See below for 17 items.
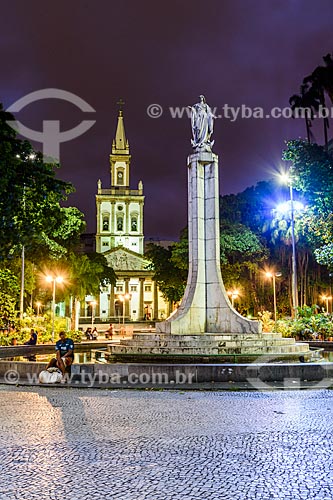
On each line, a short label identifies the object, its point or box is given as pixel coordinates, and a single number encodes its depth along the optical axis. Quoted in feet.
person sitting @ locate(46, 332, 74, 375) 43.82
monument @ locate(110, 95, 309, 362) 50.39
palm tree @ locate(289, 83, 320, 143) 96.99
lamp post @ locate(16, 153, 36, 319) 97.76
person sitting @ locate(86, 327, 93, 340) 112.48
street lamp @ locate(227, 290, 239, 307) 134.76
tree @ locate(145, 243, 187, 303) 141.18
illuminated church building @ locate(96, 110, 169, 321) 314.76
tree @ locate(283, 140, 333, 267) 85.20
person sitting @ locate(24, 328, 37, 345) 73.72
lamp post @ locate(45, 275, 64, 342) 103.41
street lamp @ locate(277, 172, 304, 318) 90.07
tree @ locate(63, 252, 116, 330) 119.24
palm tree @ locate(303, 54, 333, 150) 93.15
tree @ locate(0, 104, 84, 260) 67.00
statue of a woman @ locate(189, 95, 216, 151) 60.44
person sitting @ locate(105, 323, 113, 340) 115.81
